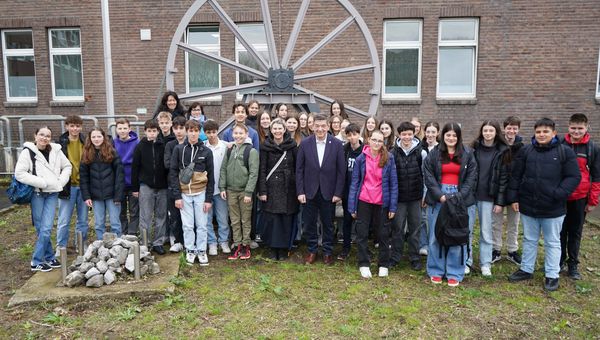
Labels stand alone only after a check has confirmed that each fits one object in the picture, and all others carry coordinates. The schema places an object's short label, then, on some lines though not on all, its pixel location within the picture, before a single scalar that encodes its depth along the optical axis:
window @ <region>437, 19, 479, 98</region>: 10.70
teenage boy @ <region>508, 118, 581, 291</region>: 4.32
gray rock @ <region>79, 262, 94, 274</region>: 4.33
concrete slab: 4.06
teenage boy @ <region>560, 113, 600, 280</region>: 4.52
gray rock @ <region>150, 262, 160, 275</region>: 4.61
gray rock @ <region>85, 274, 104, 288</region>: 4.23
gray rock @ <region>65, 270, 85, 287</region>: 4.23
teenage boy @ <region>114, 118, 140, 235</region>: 5.15
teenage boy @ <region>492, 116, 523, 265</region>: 5.12
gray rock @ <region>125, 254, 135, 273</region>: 4.48
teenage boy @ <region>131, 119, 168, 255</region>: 5.04
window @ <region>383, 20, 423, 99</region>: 10.82
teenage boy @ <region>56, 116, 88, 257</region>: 4.95
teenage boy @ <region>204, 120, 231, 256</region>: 5.19
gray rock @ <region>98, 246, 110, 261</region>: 4.50
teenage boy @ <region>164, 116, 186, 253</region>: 5.03
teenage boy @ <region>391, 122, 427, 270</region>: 4.77
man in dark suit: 4.95
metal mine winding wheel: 7.02
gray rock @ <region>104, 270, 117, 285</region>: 4.31
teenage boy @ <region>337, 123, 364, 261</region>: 5.07
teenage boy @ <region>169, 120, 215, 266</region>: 4.93
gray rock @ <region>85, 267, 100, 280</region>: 4.27
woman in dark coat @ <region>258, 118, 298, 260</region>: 5.07
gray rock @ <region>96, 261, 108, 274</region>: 4.35
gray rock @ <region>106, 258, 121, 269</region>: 4.43
